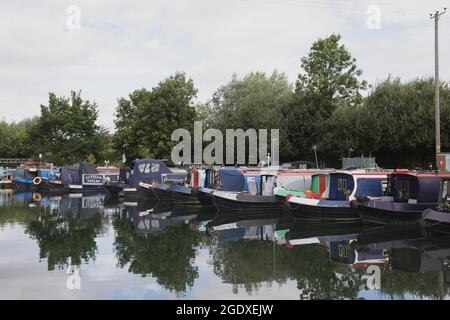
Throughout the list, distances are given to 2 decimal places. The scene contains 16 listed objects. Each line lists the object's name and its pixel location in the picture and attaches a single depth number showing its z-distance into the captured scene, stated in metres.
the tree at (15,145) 76.81
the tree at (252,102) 46.88
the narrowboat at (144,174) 36.31
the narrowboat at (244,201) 25.42
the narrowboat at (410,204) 19.50
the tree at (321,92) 44.71
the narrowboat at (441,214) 17.24
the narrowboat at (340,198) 21.08
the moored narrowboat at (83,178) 44.16
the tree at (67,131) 61.50
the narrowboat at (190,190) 30.02
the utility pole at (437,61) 27.33
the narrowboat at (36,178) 49.10
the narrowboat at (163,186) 32.75
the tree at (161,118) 49.34
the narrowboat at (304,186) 23.75
